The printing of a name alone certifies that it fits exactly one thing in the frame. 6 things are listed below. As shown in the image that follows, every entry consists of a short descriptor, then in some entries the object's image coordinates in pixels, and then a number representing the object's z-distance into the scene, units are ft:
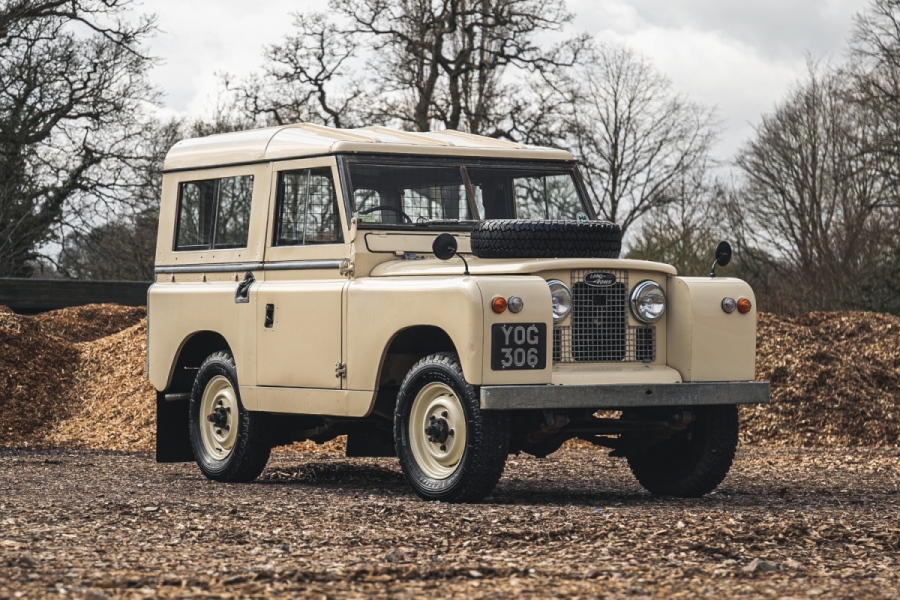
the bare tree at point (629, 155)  133.49
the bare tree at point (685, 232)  111.04
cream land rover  26.78
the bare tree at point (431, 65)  106.22
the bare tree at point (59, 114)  93.97
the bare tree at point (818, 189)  97.60
